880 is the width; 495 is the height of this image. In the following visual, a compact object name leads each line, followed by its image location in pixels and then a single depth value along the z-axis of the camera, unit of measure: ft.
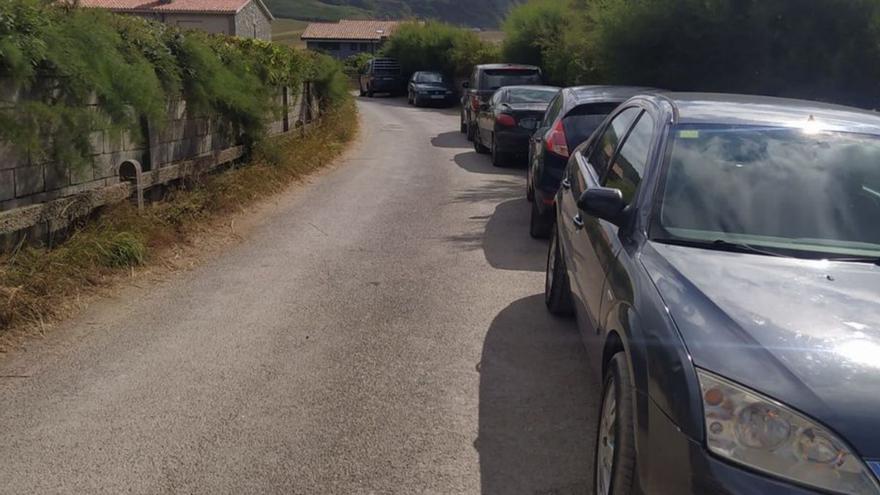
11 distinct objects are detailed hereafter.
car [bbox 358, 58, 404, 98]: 138.72
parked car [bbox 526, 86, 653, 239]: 28.27
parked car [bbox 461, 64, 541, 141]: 61.87
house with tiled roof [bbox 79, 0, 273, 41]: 179.93
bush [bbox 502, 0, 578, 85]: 75.72
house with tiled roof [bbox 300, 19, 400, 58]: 261.85
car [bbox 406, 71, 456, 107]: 112.57
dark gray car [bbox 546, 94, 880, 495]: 8.33
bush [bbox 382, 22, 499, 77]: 119.85
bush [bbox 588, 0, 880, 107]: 37.91
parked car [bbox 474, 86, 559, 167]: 45.85
